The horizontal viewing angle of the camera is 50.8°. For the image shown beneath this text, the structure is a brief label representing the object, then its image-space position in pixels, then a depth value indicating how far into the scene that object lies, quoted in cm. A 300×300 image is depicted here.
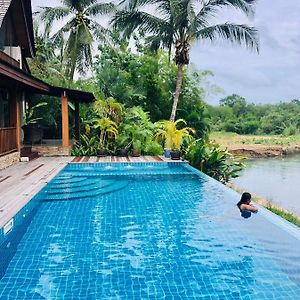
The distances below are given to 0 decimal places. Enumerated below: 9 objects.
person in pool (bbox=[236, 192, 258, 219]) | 544
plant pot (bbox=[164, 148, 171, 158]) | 1115
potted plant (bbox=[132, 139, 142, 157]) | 1158
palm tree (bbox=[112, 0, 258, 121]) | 1349
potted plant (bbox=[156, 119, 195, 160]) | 1077
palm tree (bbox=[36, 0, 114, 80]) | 1678
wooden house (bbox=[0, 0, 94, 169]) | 895
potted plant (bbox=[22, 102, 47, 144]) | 1193
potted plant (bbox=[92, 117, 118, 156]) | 1154
